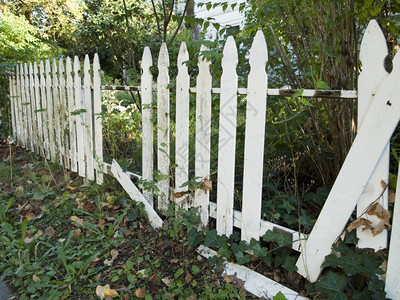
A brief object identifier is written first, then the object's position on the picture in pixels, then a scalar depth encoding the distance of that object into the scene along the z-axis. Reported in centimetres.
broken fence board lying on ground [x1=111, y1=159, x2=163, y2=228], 261
